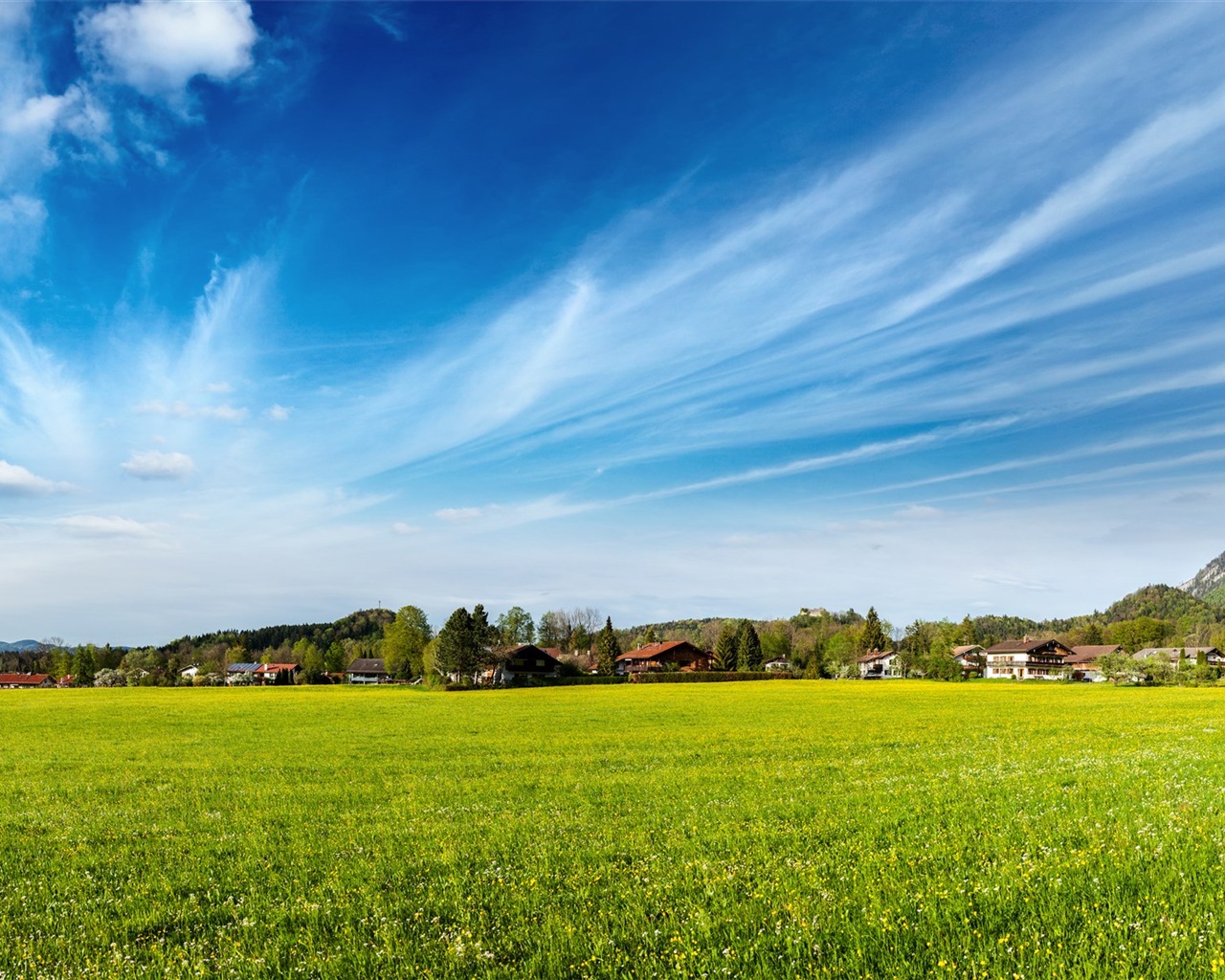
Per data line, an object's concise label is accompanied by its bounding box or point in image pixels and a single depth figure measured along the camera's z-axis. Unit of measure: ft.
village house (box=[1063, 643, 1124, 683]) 608.19
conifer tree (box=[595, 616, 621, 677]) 497.46
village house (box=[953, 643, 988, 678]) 526.57
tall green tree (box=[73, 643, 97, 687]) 568.00
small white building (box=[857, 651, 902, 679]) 608.19
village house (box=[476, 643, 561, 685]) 460.14
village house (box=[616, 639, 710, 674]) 602.85
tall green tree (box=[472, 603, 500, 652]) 419.62
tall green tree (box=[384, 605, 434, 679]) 541.34
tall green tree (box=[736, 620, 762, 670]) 526.98
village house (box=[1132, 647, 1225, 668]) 342.23
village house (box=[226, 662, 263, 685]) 547.90
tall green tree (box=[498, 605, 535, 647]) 646.74
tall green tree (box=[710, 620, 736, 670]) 537.65
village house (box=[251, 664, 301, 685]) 581.53
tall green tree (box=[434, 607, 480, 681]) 400.06
